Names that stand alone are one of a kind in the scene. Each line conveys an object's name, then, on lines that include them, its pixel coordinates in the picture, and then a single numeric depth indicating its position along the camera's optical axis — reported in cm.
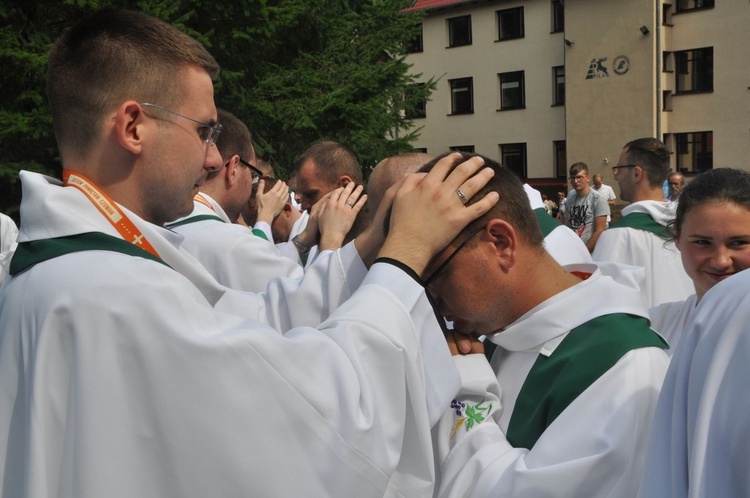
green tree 1355
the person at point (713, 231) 364
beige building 3025
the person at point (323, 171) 566
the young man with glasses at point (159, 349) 181
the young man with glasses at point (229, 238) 410
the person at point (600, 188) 1383
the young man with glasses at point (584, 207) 1213
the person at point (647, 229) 601
